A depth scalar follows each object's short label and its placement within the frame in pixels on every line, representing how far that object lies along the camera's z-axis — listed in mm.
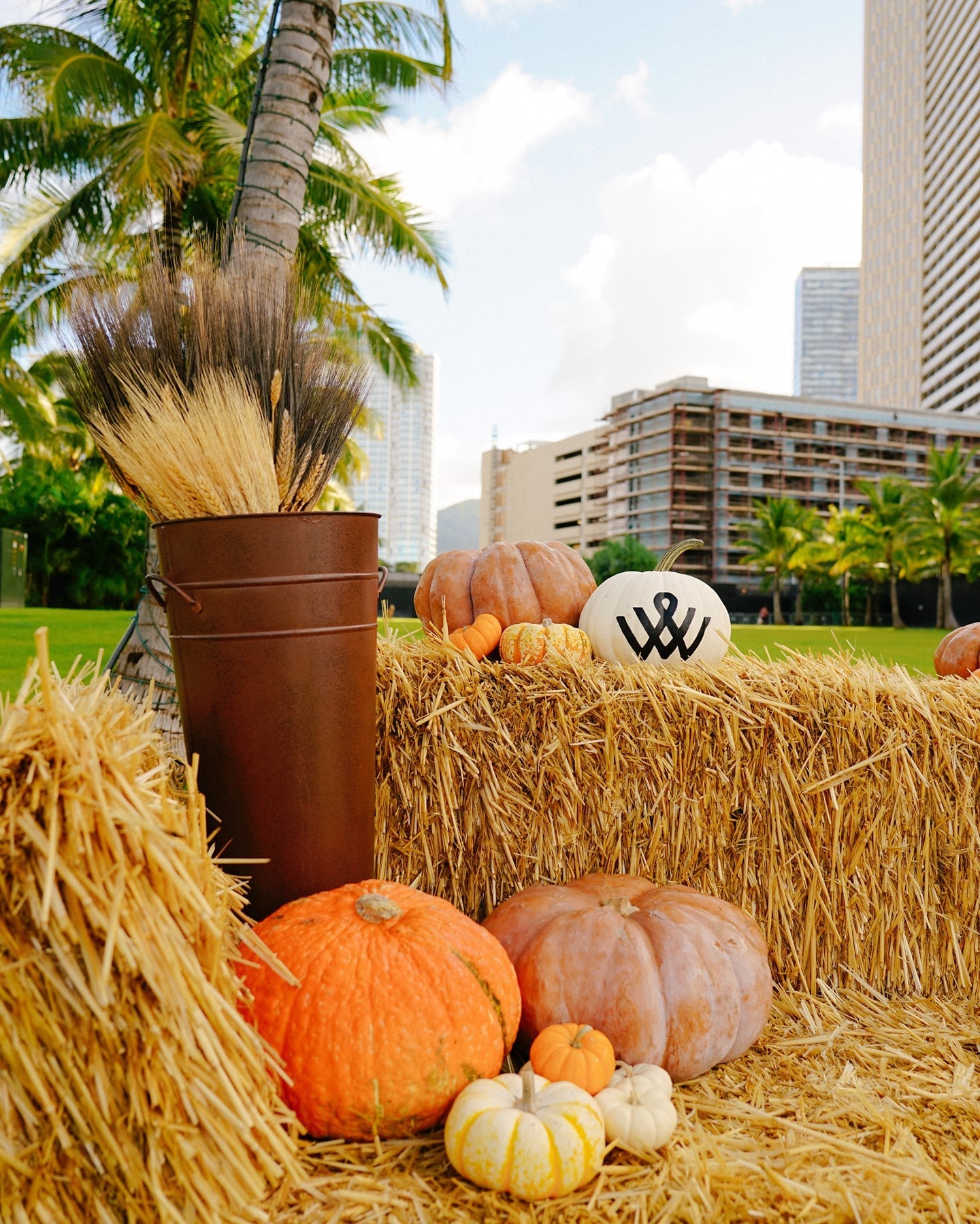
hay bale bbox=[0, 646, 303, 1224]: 1425
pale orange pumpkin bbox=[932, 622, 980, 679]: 3814
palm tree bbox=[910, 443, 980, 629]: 41344
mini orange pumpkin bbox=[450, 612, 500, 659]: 3273
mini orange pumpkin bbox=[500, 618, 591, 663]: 3164
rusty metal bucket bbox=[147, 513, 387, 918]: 2086
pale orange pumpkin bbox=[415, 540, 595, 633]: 3549
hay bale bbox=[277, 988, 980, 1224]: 1707
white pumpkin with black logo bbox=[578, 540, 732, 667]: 3303
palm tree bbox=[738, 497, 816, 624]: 60625
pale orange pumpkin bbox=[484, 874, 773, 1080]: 2271
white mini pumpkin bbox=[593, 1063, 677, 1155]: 1898
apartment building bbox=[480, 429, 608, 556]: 100188
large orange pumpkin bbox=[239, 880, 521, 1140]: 1884
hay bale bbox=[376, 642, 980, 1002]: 2768
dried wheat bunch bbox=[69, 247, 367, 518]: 2234
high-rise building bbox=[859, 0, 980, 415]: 104938
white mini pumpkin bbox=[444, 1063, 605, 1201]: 1735
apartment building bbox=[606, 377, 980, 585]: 85938
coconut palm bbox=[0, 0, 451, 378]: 10773
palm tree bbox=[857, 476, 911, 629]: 46906
